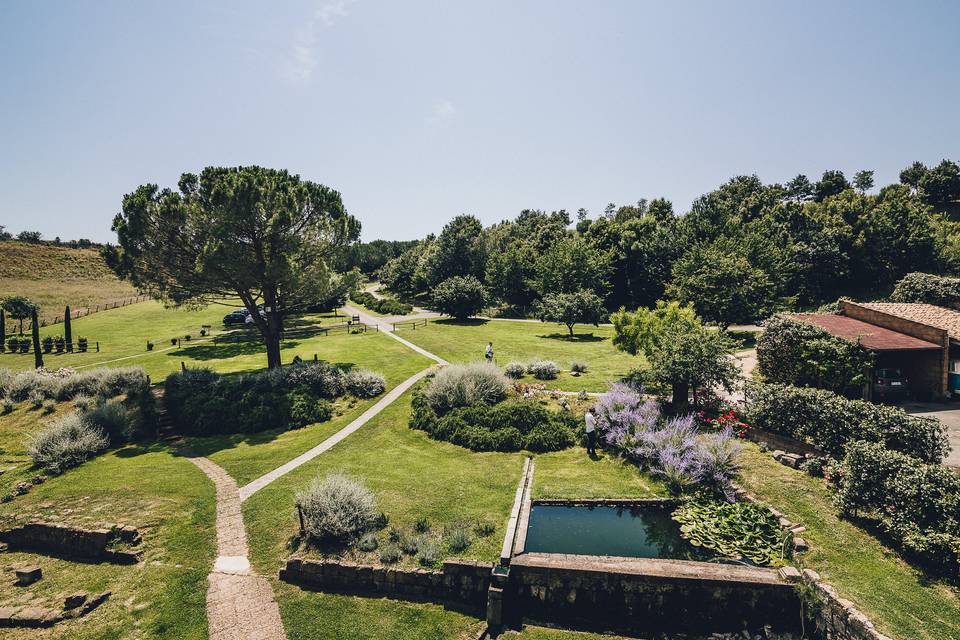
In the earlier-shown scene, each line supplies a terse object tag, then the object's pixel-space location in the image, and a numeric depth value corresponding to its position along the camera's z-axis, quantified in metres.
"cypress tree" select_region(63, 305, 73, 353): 37.33
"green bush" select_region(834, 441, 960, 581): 10.20
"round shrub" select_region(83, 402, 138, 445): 20.41
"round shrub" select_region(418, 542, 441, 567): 11.04
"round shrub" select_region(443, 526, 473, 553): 11.56
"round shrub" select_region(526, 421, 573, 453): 18.17
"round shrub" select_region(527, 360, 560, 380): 27.05
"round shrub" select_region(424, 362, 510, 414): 22.25
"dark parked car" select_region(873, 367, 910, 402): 21.31
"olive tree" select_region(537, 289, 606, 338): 41.50
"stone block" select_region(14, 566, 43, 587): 11.31
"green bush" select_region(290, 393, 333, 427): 22.53
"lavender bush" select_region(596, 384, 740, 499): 14.43
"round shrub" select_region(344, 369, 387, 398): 26.02
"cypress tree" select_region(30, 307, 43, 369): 31.31
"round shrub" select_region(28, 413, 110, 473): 17.80
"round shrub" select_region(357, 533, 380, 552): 11.57
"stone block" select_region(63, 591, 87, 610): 10.12
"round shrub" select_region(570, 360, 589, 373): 28.42
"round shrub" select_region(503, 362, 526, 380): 27.50
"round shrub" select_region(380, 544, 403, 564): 11.10
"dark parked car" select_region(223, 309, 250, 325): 52.03
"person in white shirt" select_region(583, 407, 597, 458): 17.44
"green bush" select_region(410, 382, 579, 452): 18.44
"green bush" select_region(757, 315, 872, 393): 19.97
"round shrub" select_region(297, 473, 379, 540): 11.95
